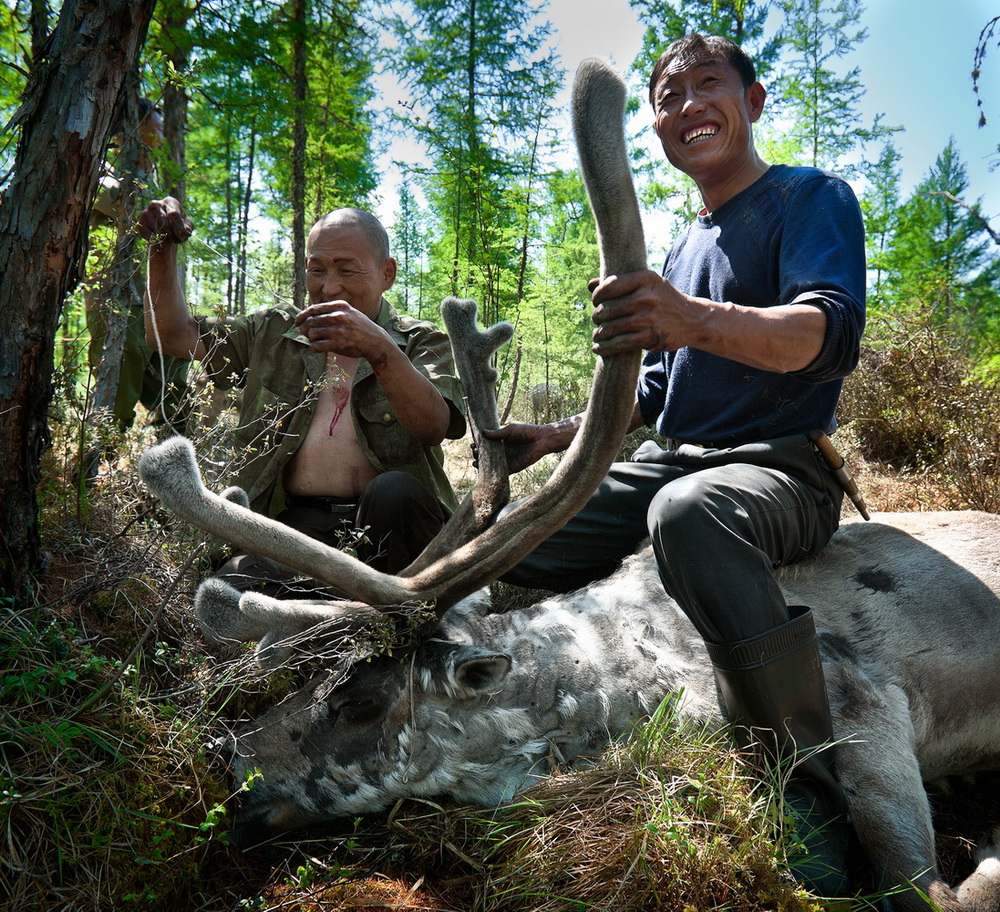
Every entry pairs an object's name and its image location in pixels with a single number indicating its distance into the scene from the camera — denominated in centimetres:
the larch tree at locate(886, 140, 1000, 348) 2131
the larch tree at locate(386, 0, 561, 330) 1127
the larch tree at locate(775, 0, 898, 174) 1441
